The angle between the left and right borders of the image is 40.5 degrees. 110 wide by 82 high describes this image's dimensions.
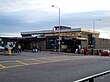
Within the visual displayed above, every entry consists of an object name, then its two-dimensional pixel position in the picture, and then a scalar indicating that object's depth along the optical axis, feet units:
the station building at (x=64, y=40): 127.68
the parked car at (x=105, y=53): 100.25
